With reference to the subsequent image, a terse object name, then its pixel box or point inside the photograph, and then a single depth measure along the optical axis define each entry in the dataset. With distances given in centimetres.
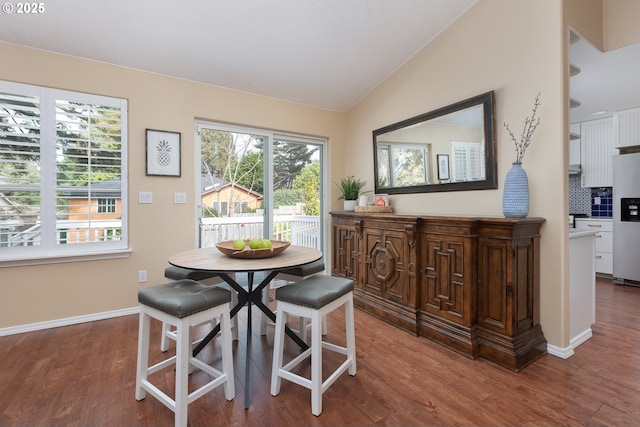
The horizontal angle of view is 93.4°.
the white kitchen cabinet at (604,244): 421
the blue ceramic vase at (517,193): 221
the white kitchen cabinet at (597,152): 433
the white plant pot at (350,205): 391
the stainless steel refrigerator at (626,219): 392
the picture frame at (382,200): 356
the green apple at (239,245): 194
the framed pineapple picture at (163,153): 305
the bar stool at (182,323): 148
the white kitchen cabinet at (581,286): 232
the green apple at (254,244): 197
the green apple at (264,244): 199
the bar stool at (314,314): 163
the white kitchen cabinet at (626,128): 399
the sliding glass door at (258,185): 348
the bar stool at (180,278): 218
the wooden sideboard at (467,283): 212
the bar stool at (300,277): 235
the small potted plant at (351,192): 393
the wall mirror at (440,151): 259
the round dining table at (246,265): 168
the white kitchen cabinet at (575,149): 467
